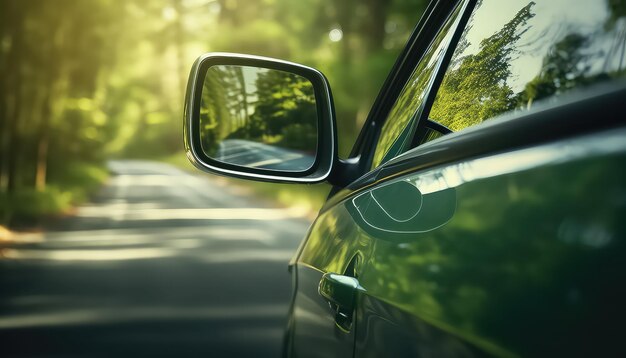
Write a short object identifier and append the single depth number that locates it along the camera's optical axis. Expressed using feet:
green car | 3.50
